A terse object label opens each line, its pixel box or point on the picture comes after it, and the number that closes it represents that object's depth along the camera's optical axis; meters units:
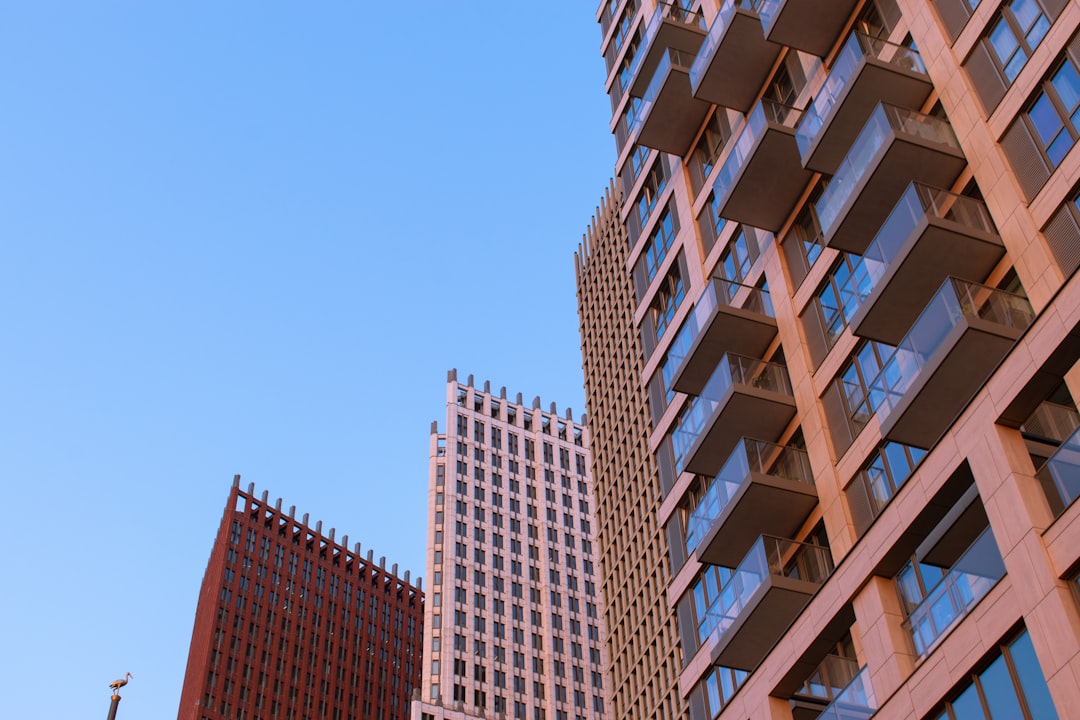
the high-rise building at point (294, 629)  163.25
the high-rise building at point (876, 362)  23.78
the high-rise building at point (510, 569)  138.00
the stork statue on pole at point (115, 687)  31.89
